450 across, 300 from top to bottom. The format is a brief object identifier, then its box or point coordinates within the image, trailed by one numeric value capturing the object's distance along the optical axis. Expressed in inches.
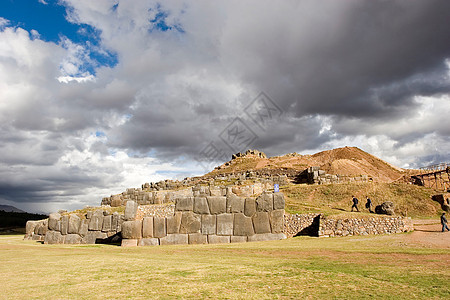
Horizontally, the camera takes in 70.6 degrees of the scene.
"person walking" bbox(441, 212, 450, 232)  719.8
